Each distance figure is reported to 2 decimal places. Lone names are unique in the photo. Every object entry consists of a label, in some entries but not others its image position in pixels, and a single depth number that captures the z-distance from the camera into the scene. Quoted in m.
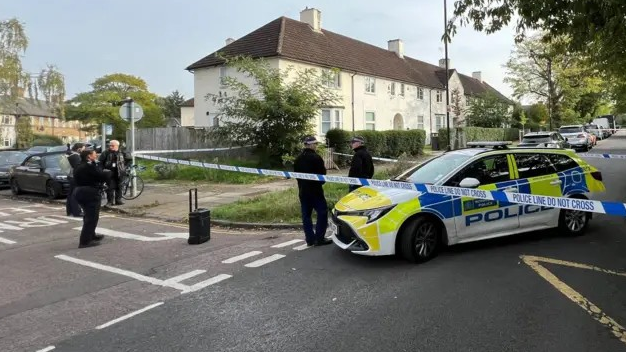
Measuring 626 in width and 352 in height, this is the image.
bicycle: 13.50
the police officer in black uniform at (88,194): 8.16
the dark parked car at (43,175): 14.48
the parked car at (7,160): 18.19
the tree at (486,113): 44.88
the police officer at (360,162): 8.75
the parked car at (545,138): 22.00
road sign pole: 13.58
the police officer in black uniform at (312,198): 7.51
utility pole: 28.08
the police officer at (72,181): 11.51
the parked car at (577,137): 28.27
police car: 6.04
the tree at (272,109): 18.72
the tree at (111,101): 61.44
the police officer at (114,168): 12.70
